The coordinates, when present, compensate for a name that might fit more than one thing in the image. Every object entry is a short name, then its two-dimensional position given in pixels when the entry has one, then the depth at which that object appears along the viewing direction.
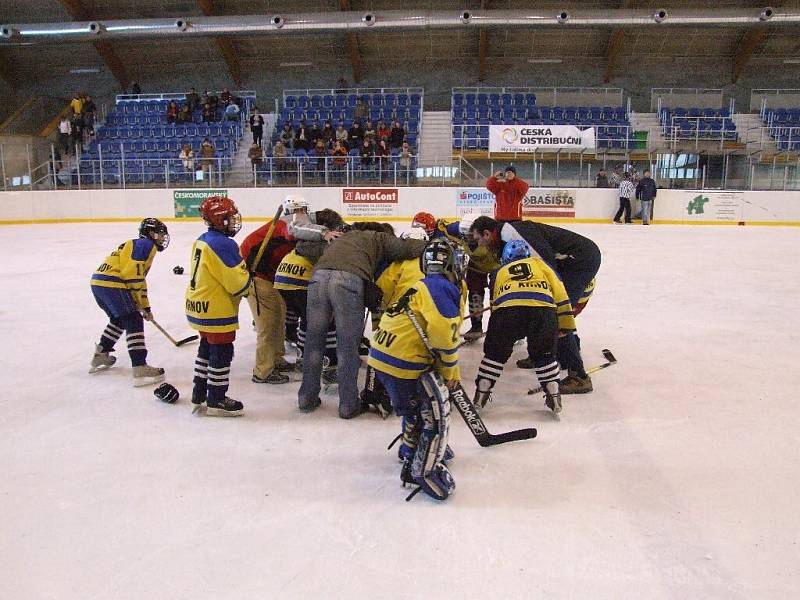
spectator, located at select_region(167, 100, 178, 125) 23.56
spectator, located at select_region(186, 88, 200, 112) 23.89
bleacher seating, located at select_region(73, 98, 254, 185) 19.14
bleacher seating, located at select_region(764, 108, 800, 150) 20.00
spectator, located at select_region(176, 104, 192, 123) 23.52
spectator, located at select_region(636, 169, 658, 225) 17.25
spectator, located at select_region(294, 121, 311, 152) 20.58
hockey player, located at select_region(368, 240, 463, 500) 3.00
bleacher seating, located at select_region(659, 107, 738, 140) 20.39
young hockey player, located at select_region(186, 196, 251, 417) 3.99
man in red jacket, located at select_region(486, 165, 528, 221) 9.19
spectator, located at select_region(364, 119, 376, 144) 20.50
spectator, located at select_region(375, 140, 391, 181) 18.44
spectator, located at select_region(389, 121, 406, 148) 21.02
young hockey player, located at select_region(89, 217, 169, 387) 4.84
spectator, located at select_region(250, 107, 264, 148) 21.41
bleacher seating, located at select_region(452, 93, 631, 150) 20.84
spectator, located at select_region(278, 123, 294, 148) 20.94
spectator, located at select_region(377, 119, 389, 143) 20.84
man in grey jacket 4.11
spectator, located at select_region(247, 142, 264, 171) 18.94
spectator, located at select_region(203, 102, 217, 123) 23.52
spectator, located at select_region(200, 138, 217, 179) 19.09
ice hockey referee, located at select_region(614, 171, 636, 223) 17.36
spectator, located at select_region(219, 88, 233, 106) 23.94
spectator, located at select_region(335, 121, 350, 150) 20.81
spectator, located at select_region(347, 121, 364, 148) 21.03
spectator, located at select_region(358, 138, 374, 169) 18.56
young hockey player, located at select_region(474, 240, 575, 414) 4.12
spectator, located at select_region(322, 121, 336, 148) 20.86
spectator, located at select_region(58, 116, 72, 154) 22.84
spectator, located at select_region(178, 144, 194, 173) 19.12
